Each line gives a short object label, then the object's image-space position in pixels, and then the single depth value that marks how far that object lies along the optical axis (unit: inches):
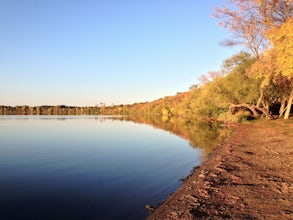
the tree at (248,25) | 1027.9
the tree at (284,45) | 762.2
